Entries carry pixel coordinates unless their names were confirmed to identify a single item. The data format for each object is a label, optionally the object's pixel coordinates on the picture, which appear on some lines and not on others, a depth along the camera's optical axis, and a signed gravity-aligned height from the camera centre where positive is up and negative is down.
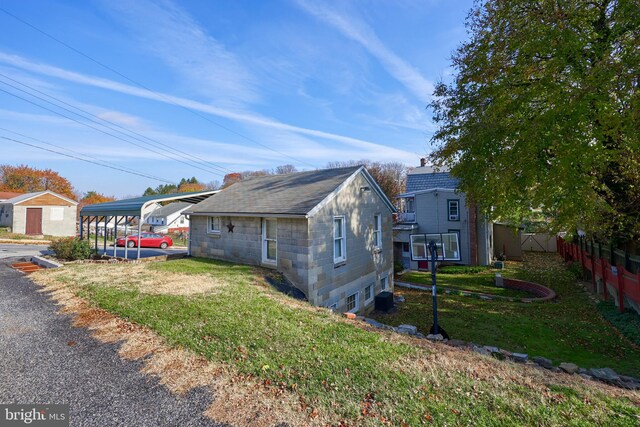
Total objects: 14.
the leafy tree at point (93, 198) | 69.18 +7.41
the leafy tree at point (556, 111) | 8.57 +3.40
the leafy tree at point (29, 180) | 58.53 +9.61
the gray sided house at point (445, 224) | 24.97 +0.16
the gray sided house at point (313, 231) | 11.38 -0.16
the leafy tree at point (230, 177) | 82.00 +13.29
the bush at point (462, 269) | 22.89 -3.22
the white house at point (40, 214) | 34.88 +1.92
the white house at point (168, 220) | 50.34 +1.56
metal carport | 14.96 +1.29
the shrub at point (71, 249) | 15.51 -0.92
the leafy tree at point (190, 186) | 83.62 +11.60
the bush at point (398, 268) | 21.61 -2.83
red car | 28.98 -1.08
